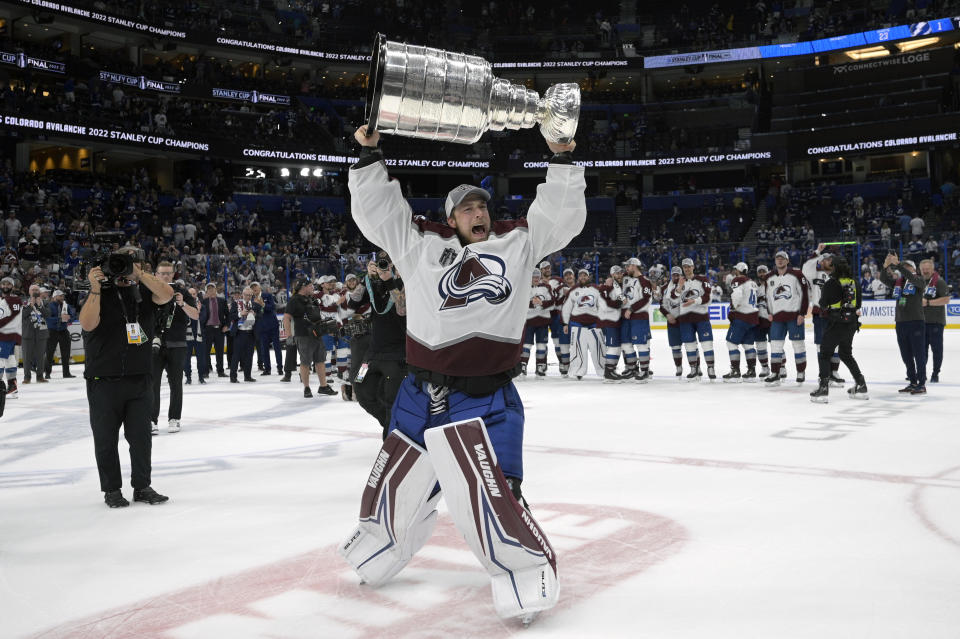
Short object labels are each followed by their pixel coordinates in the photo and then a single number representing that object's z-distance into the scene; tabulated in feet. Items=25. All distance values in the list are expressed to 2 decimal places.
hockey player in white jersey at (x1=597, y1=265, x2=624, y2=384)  43.83
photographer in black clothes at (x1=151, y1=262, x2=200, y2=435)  27.61
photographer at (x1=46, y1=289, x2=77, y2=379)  54.70
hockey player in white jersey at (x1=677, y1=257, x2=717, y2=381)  42.75
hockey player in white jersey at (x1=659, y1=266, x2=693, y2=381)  43.73
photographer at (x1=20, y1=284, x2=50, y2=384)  50.57
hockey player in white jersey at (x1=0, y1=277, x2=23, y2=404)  41.37
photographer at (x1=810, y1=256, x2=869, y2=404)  31.68
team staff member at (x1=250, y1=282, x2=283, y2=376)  52.16
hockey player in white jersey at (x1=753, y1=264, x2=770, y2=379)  40.14
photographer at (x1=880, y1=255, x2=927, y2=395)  32.94
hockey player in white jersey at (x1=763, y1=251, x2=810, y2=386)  38.63
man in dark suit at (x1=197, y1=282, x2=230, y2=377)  50.80
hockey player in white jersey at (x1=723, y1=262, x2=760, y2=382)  40.60
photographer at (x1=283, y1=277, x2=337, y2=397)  39.63
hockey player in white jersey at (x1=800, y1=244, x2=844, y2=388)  37.09
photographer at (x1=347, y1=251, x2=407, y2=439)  21.01
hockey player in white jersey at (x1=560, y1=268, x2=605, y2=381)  45.75
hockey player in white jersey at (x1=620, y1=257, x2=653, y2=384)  43.04
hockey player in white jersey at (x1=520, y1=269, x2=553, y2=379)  47.60
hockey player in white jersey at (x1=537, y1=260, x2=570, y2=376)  47.14
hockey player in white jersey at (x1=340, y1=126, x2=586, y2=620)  10.52
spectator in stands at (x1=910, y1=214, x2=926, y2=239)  97.28
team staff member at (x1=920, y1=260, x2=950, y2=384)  34.09
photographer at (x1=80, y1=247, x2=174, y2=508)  17.28
